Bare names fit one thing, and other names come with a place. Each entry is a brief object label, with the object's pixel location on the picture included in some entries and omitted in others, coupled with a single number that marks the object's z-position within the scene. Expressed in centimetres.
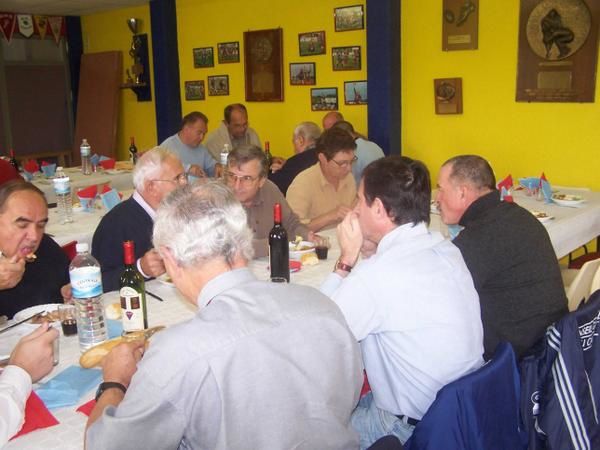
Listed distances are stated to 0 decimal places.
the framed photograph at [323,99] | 629
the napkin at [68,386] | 159
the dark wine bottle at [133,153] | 614
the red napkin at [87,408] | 154
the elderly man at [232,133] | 632
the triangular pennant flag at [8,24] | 823
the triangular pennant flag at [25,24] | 841
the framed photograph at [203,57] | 738
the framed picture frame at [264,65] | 665
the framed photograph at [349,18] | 590
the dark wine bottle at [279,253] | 256
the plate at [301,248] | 296
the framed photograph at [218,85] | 730
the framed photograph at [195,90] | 759
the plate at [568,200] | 419
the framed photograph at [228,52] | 709
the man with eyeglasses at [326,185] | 379
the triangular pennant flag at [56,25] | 880
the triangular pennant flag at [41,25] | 864
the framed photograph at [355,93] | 603
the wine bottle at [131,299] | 194
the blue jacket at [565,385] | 189
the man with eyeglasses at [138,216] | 264
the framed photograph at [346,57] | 601
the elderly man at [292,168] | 456
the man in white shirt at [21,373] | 142
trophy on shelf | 809
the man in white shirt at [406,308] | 172
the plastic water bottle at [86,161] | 562
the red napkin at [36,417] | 146
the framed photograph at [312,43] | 625
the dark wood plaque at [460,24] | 513
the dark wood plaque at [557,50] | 458
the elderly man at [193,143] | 592
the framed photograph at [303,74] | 641
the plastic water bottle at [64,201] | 375
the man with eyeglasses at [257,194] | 318
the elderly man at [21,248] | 225
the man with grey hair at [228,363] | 116
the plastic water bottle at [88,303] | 191
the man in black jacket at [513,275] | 231
